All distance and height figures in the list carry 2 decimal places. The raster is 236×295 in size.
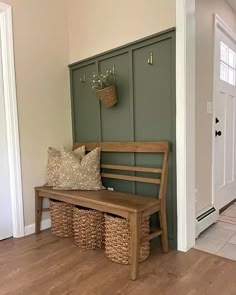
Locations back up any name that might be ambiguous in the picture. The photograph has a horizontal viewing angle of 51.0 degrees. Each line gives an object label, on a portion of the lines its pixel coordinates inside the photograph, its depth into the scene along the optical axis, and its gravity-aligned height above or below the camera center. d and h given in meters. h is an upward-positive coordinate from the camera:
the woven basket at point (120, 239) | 1.80 -0.80
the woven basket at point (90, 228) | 2.09 -0.82
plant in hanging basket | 2.22 +0.39
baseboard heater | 2.27 -0.87
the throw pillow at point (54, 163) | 2.45 -0.30
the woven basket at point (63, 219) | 2.35 -0.82
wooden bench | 1.66 -0.53
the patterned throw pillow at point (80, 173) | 2.25 -0.37
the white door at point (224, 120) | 2.79 +0.11
